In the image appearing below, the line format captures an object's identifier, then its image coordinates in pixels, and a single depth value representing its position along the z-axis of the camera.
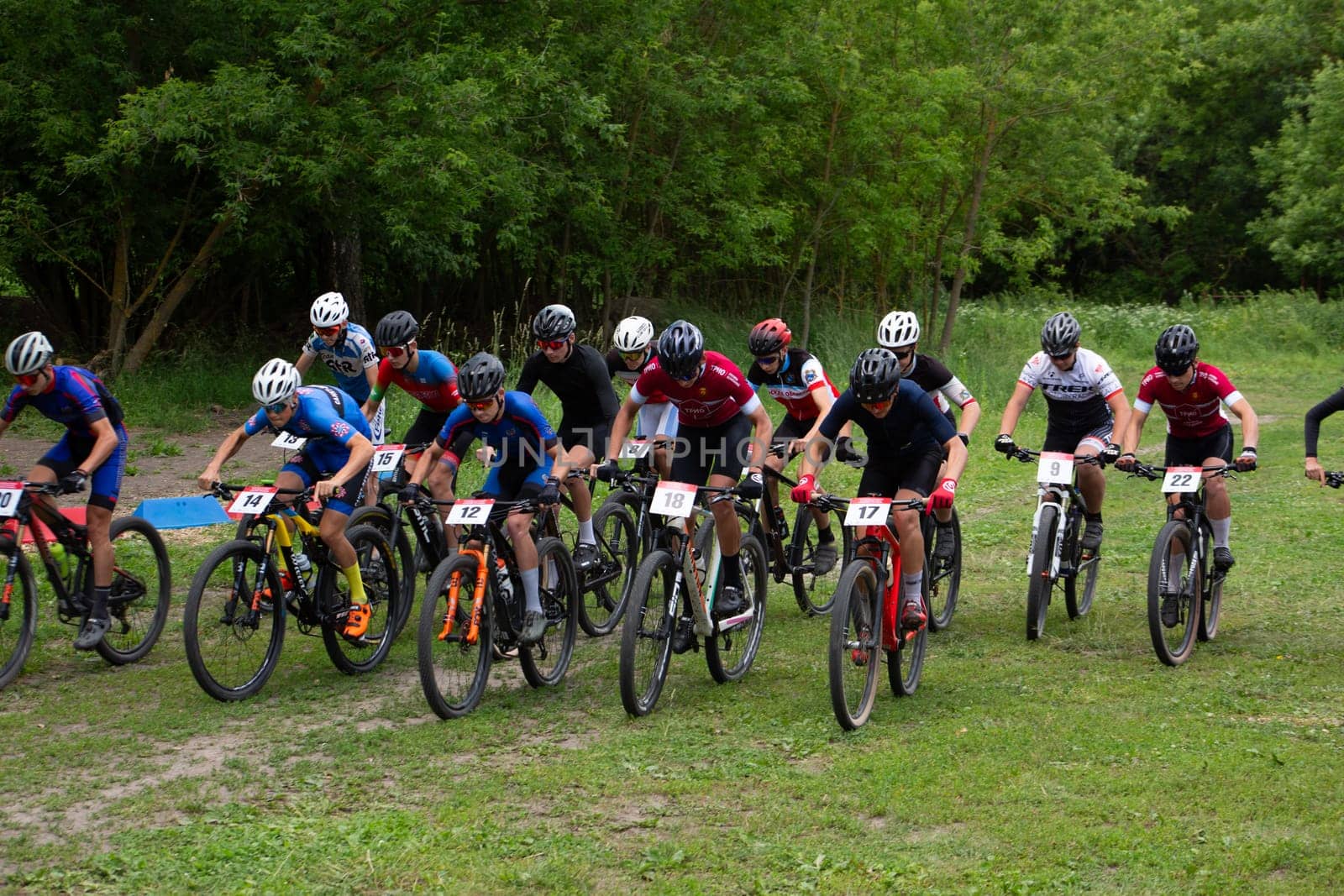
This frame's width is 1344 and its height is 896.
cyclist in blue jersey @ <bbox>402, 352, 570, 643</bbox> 7.43
